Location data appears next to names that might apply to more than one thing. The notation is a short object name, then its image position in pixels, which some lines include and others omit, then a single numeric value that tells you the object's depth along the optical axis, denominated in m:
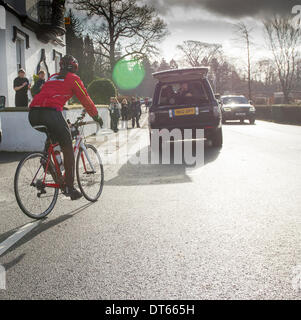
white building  16.09
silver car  25.55
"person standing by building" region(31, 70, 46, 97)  12.41
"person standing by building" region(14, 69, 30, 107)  12.95
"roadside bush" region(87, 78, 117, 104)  29.21
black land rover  11.22
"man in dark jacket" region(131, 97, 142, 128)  24.38
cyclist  5.09
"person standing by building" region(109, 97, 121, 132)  20.38
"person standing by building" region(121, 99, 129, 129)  27.52
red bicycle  4.88
